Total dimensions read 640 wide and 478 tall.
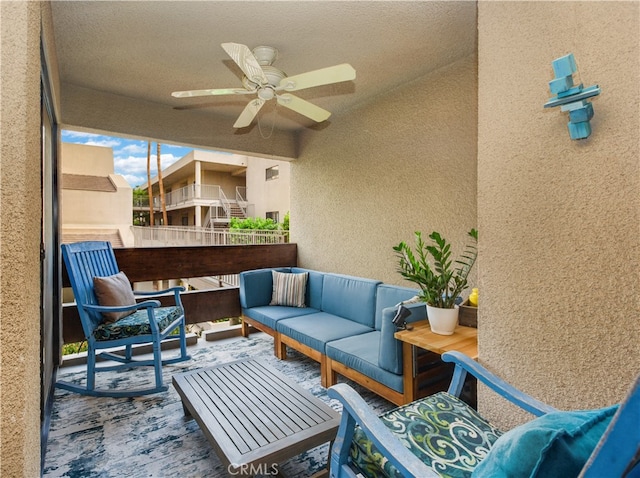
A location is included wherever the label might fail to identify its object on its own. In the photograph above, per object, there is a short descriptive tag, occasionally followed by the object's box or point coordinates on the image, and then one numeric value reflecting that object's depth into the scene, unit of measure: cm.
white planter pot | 198
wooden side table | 183
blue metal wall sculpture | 116
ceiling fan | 198
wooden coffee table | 144
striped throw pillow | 391
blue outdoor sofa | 214
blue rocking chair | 258
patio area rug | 180
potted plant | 199
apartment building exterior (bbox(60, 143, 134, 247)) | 611
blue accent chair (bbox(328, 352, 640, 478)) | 51
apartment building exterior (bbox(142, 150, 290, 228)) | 923
